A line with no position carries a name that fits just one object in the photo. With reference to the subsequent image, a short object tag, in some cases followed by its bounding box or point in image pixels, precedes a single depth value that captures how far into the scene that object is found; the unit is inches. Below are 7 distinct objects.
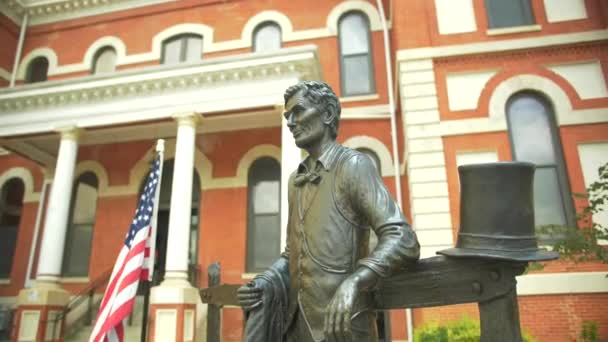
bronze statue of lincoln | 67.6
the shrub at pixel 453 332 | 270.1
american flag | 262.4
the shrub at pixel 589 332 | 297.7
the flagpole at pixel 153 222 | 281.6
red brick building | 356.2
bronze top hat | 65.7
